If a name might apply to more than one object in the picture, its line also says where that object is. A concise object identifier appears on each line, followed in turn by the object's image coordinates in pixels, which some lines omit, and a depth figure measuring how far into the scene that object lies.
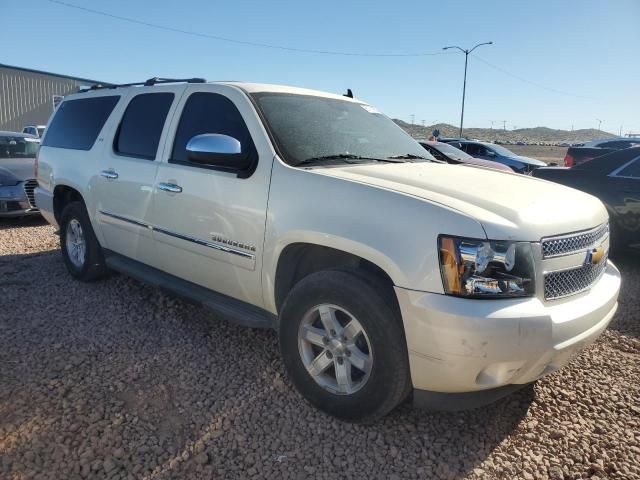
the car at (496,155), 16.09
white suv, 2.33
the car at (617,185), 5.81
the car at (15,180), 8.09
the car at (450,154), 11.16
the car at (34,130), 19.46
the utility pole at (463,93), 39.09
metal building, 28.97
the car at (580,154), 9.32
